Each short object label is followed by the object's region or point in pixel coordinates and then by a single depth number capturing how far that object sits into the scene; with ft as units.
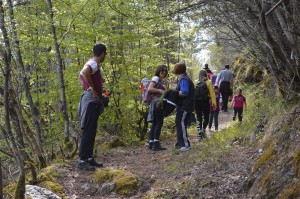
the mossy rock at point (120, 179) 16.37
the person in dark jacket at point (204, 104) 27.53
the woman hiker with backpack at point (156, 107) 24.43
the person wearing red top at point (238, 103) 37.03
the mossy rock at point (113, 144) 27.50
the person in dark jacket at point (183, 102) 22.29
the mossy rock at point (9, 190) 15.07
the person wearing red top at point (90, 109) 19.45
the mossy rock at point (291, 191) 10.16
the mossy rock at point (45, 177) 16.46
